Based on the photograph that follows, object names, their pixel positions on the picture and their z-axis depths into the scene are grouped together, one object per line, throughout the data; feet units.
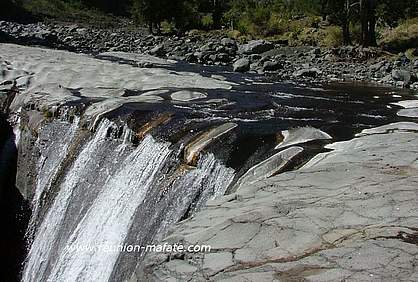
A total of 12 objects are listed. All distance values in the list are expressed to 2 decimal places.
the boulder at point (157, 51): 86.89
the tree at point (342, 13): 77.36
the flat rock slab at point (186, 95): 40.63
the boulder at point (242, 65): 63.93
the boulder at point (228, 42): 84.22
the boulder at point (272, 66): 63.16
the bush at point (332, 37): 80.59
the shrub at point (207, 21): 127.71
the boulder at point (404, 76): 49.87
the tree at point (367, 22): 72.59
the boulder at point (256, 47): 78.12
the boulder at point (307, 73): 58.18
